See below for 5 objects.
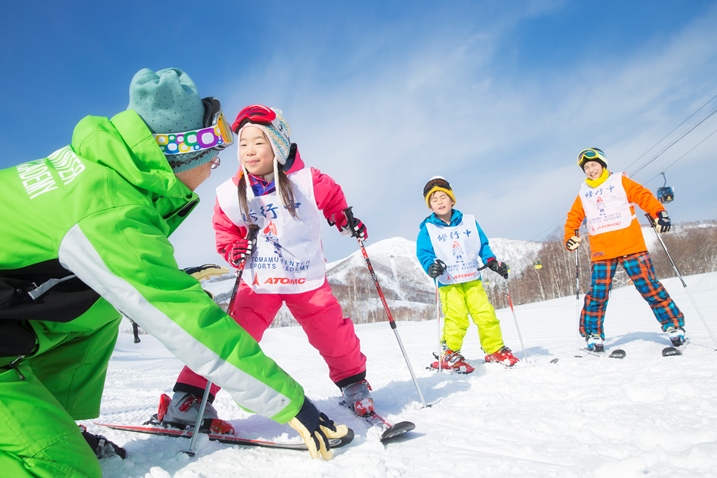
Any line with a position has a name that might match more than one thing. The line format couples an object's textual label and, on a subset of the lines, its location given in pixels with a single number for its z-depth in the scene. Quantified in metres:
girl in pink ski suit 2.84
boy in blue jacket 4.61
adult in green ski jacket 1.36
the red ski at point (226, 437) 1.95
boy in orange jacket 4.47
